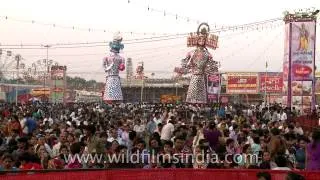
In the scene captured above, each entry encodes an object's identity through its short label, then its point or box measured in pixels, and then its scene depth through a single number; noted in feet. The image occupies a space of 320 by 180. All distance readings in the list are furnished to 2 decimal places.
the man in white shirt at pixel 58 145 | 35.98
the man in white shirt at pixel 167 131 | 47.16
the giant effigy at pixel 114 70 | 145.79
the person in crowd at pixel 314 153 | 29.73
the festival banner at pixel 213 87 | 187.68
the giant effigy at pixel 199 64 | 142.31
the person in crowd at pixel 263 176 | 21.77
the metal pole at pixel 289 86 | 100.07
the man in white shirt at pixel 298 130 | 46.82
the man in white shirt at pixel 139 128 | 52.77
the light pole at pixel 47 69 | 246.60
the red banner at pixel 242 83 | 236.02
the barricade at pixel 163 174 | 26.66
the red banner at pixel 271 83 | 241.76
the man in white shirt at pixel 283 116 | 75.56
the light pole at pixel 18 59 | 221.83
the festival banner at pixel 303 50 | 100.23
